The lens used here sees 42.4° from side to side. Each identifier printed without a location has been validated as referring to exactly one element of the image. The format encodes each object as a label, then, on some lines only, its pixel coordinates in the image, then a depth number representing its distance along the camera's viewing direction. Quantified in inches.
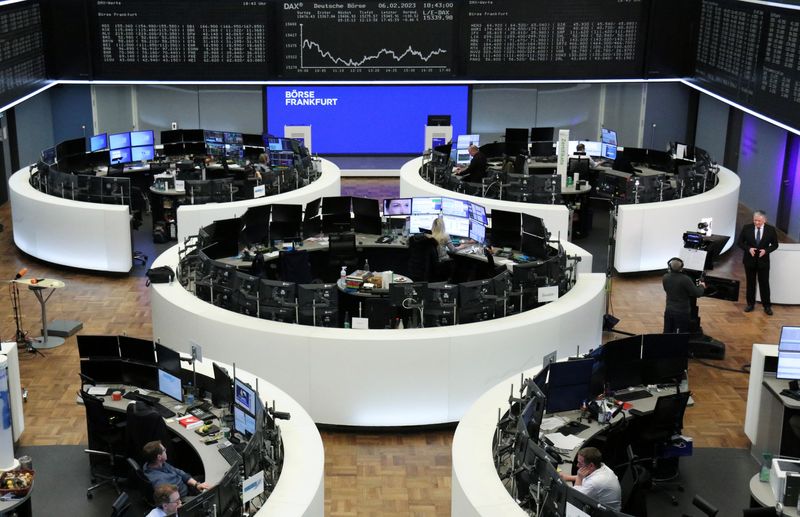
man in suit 522.9
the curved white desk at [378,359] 387.2
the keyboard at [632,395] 366.0
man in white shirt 292.4
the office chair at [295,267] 477.4
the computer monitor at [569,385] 346.0
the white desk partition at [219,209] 571.5
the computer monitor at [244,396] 313.2
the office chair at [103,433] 354.6
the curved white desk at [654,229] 573.9
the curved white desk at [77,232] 566.6
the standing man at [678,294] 450.9
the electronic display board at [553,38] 743.1
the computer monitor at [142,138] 692.7
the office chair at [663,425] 348.8
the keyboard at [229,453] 313.7
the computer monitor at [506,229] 508.1
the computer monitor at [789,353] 369.1
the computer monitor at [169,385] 354.0
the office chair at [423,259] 483.2
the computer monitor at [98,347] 366.0
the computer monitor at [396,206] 526.6
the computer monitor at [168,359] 352.2
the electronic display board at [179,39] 737.6
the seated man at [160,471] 302.4
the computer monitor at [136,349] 361.4
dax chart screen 743.1
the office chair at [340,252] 513.7
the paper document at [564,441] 329.1
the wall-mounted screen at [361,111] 802.2
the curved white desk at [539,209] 572.1
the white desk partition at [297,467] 277.6
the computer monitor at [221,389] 339.3
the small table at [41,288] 465.6
